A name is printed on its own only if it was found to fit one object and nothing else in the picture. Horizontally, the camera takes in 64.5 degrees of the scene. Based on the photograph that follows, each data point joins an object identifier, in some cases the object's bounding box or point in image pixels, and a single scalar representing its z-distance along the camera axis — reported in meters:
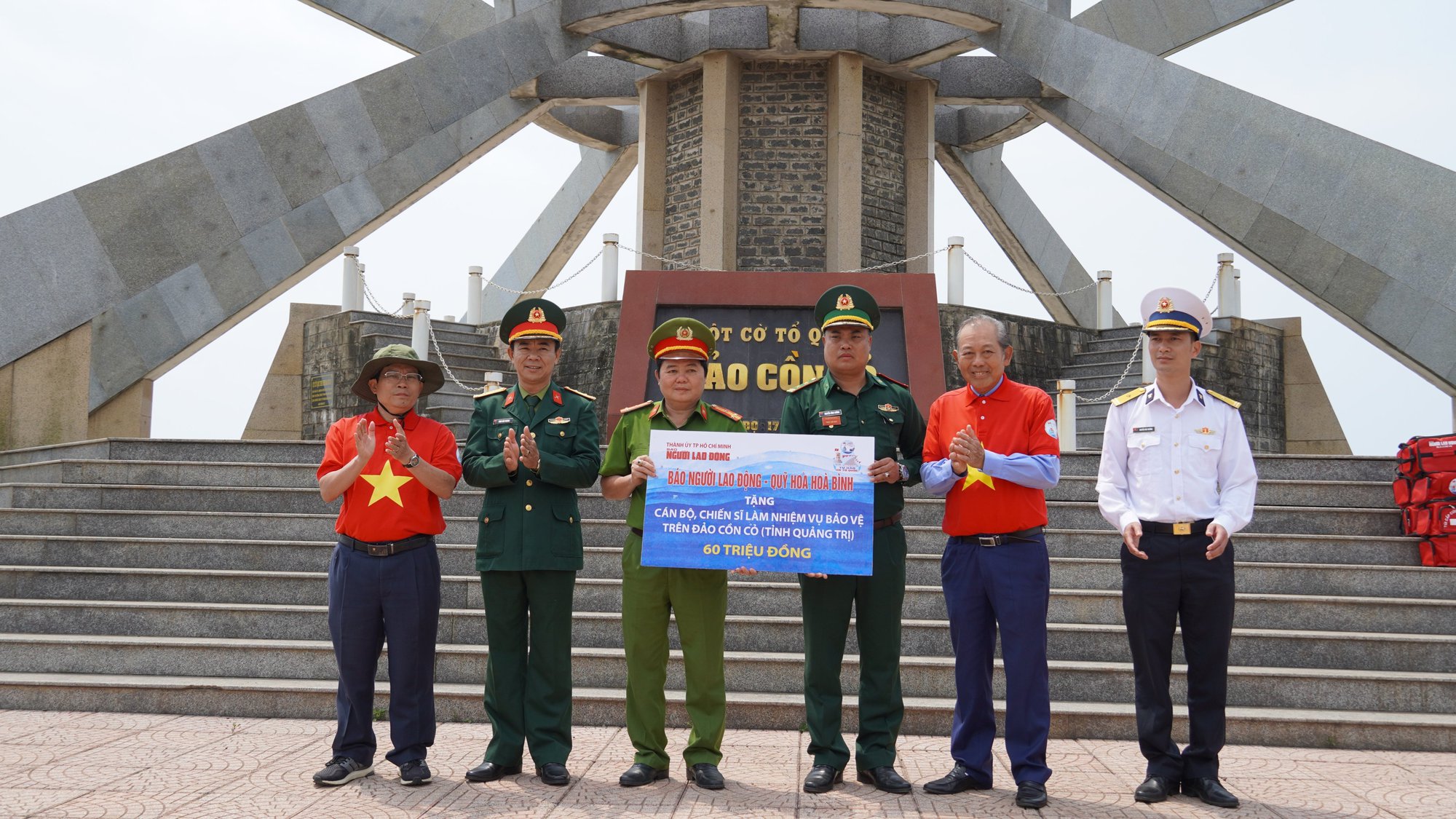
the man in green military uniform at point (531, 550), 4.36
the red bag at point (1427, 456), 6.88
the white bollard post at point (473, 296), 15.54
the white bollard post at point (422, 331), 12.35
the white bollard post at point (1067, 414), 10.22
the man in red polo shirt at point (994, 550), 4.19
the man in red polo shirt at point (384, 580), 4.31
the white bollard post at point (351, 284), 14.37
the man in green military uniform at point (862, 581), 4.30
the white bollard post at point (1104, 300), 15.85
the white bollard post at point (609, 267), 14.97
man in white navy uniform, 4.19
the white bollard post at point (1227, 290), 14.59
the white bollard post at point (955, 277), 14.28
